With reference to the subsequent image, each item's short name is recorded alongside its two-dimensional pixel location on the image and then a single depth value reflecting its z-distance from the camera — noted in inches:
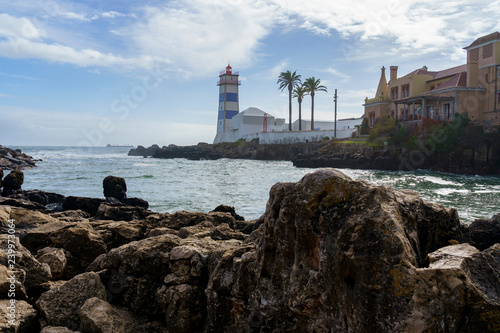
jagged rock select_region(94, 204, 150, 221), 458.3
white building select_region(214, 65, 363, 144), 3114.7
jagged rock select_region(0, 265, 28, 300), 175.2
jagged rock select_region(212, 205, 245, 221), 485.7
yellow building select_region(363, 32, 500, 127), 1673.2
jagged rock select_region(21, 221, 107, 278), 247.0
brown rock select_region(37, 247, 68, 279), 218.4
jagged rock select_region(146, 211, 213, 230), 326.6
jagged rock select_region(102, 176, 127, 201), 705.0
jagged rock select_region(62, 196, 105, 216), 556.7
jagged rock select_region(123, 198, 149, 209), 646.5
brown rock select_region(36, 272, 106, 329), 172.7
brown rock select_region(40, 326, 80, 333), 158.5
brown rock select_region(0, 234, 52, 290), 192.4
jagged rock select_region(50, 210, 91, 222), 390.5
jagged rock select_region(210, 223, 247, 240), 261.9
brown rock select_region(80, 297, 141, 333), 161.0
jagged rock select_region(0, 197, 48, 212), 543.5
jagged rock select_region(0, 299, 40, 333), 158.2
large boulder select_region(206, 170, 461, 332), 119.6
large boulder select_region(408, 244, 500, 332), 112.6
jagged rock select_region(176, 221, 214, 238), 266.3
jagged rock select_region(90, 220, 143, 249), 283.0
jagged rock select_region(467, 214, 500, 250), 241.6
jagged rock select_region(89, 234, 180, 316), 183.3
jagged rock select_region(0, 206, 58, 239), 286.4
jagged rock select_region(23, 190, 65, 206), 693.5
